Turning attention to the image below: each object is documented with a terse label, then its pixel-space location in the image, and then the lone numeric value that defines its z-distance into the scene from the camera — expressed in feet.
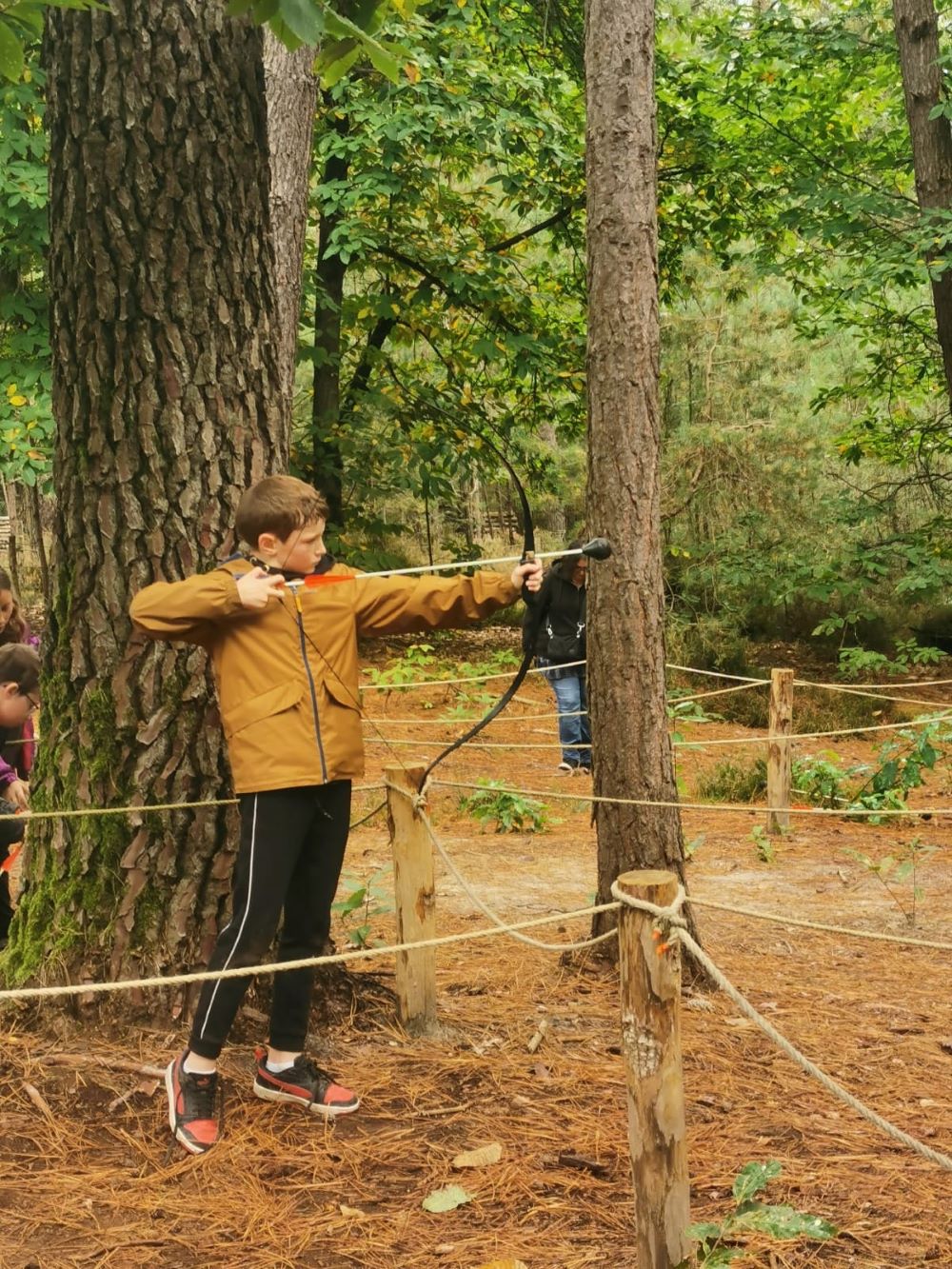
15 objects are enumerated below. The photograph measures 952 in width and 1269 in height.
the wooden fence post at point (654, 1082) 7.70
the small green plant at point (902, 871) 18.60
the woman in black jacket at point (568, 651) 29.63
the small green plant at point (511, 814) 25.23
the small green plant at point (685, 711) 28.89
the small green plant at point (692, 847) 19.03
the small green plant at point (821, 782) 26.73
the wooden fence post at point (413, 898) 11.92
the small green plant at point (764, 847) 22.29
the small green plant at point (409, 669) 36.32
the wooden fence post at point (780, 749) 24.32
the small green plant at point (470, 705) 33.65
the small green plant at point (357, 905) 13.25
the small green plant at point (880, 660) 38.37
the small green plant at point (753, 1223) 7.45
